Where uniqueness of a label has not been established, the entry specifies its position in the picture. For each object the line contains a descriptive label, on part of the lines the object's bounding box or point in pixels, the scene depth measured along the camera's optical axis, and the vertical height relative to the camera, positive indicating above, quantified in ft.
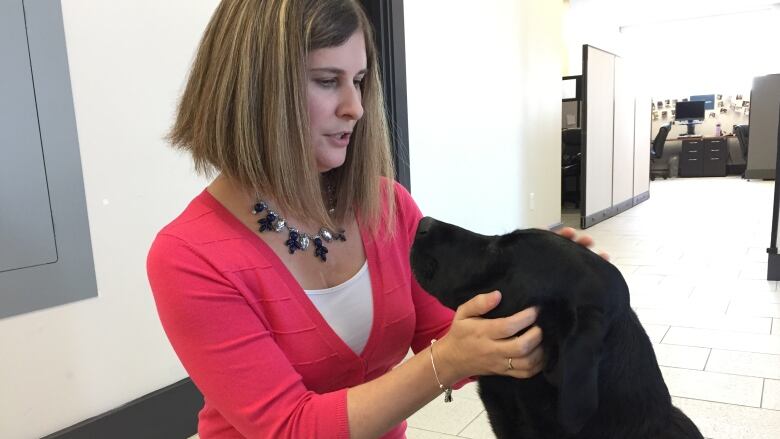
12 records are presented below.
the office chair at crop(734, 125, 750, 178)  35.17 -1.38
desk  38.04 -2.88
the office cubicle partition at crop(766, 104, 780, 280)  11.94 -2.97
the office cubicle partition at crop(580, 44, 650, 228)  19.21 -0.84
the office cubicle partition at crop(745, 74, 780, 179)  27.35 -0.26
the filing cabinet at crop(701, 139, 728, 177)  37.96 -2.97
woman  2.83 -0.73
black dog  2.73 -1.04
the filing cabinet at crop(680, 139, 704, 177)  38.73 -2.89
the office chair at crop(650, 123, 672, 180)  37.04 -2.67
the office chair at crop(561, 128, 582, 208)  24.03 -1.88
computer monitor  39.24 +0.05
